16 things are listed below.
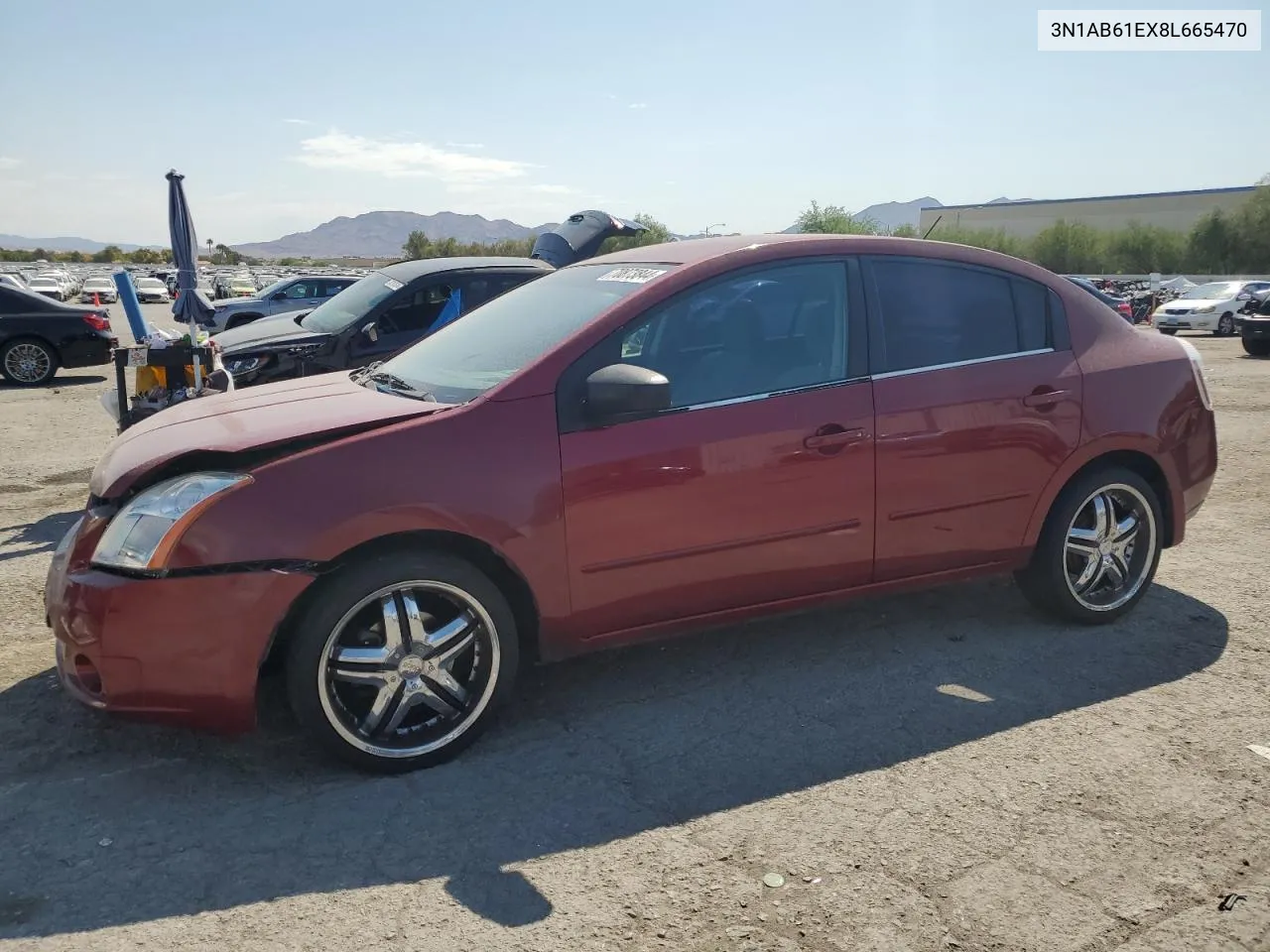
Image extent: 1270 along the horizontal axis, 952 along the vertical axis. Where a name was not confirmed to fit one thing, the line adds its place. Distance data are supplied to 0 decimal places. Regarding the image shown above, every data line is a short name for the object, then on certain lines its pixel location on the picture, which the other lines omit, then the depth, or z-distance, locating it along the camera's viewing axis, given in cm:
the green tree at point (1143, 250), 7162
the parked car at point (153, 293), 5116
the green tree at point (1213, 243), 6706
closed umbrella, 848
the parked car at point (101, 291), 4809
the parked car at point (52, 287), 4227
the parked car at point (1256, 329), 1870
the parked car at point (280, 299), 1916
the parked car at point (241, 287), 4249
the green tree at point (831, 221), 6083
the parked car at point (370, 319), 835
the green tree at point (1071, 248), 7631
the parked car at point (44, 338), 1386
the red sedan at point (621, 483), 310
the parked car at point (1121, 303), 2337
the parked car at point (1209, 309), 2547
